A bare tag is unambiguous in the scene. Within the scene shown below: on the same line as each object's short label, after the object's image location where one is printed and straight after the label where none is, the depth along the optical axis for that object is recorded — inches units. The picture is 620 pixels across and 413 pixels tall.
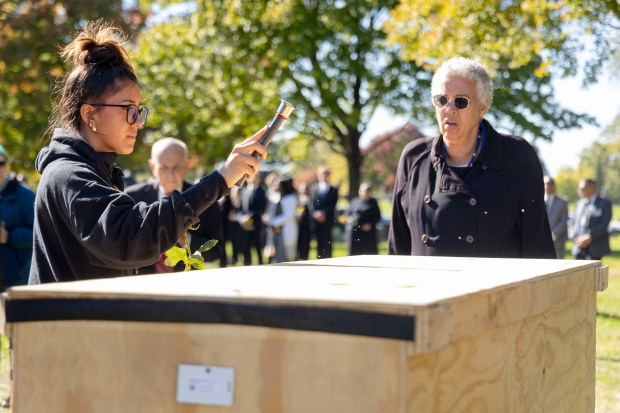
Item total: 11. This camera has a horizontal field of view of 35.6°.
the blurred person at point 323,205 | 762.8
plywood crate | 80.1
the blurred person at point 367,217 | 780.0
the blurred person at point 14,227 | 305.7
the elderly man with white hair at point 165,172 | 279.7
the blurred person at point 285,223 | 782.5
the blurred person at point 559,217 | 590.9
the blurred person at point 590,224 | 609.0
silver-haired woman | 179.5
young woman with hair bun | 110.3
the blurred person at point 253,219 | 851.4
